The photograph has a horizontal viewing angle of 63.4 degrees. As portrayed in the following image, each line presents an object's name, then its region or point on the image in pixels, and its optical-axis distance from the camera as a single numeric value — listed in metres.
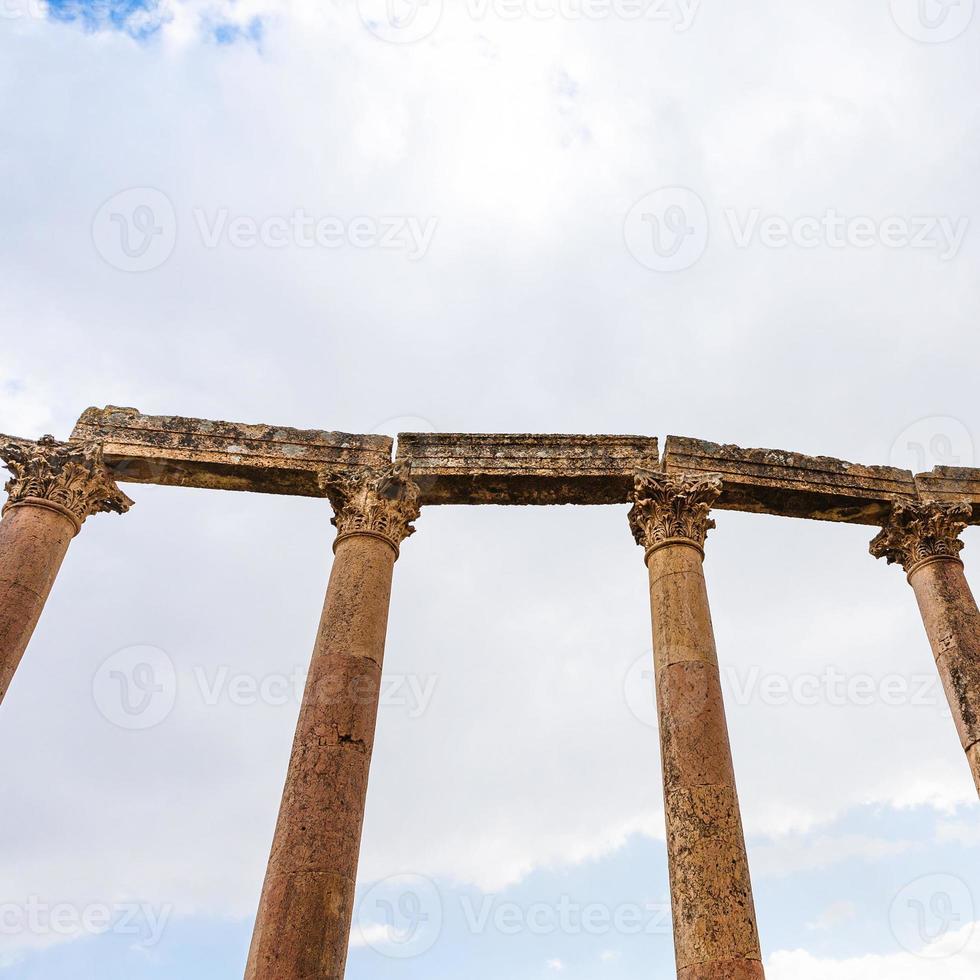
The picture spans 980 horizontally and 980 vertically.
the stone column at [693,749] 12.34
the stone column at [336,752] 12.22
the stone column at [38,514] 16.09
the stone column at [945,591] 16.92
